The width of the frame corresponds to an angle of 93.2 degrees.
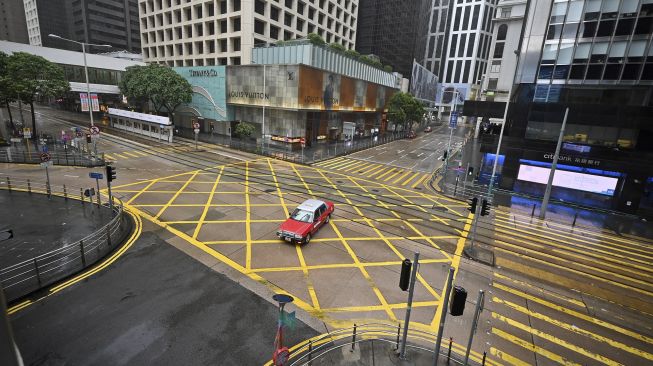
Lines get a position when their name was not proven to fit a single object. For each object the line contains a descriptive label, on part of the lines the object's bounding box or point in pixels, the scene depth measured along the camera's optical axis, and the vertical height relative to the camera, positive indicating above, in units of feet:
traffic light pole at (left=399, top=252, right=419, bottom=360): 25.96 -15.17
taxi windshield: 52.65 -17.91
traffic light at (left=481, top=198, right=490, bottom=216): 49.54 -13.72
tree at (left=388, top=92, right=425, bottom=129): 204.85 +5.16
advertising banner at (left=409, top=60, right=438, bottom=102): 320.50 +36.93
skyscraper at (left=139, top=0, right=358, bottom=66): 172.14 +47.77
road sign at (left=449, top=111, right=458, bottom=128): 110.93 -0.25
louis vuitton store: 141.49 +3.72
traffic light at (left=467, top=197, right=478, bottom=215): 48.85 -13.31
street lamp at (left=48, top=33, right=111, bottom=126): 90.81 -2.12
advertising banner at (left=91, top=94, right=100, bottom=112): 93.97 -1.79
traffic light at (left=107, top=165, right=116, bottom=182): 50.26 -12.39
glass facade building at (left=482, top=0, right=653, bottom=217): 76.59 +5.75
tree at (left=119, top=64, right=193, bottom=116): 153.07 +7.07
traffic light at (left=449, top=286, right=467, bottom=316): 23.21 -13.37
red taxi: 49.19 -18.72
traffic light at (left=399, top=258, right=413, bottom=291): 25.43 -12.80
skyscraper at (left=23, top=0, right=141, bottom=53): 353.31 +85.24
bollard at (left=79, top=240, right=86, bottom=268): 39.04 -19.68
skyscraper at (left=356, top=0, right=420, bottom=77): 322.14 +85.84
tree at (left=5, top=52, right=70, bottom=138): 109.81 +5.39
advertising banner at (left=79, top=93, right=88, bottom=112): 90.41 -1.65
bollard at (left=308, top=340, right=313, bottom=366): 27.18 -21.61
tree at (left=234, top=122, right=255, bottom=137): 138.41 -10.31
